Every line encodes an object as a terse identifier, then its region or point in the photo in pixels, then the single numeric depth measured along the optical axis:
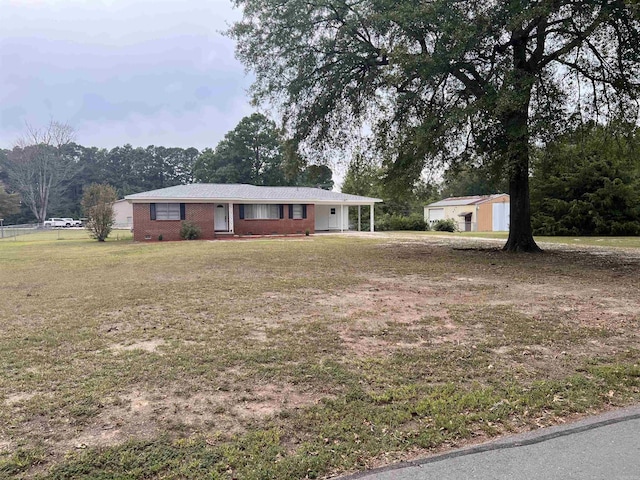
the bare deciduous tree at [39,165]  53.72
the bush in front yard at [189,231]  23.50
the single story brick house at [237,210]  23.62
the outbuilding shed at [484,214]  39.69
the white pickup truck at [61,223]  56.31
